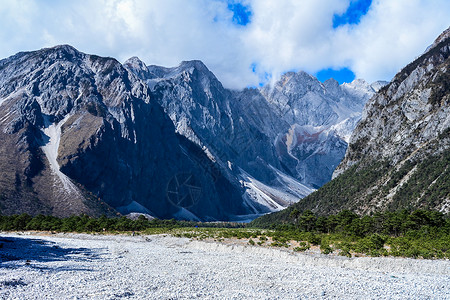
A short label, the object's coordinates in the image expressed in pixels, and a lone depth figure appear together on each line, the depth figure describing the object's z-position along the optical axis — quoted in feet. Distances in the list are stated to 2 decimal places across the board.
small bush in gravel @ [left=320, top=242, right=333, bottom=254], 145.84
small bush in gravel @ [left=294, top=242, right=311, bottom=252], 154.51
